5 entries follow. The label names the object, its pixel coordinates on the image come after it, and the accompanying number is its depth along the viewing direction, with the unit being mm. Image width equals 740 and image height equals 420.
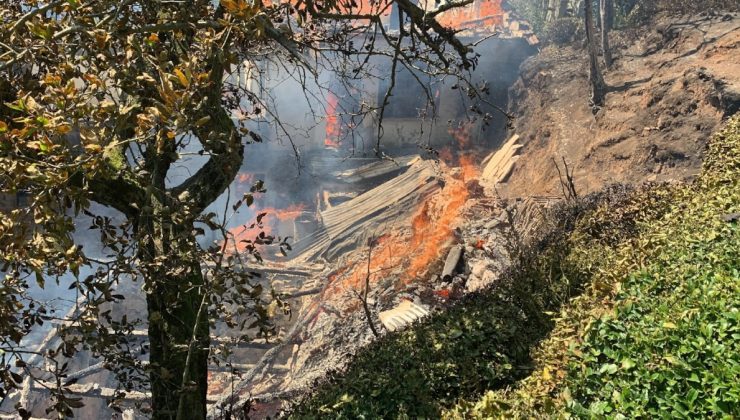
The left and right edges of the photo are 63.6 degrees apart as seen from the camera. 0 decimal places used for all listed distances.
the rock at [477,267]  13391
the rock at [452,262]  13992
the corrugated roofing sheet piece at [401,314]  12324
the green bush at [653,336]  3605
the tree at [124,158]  2875
